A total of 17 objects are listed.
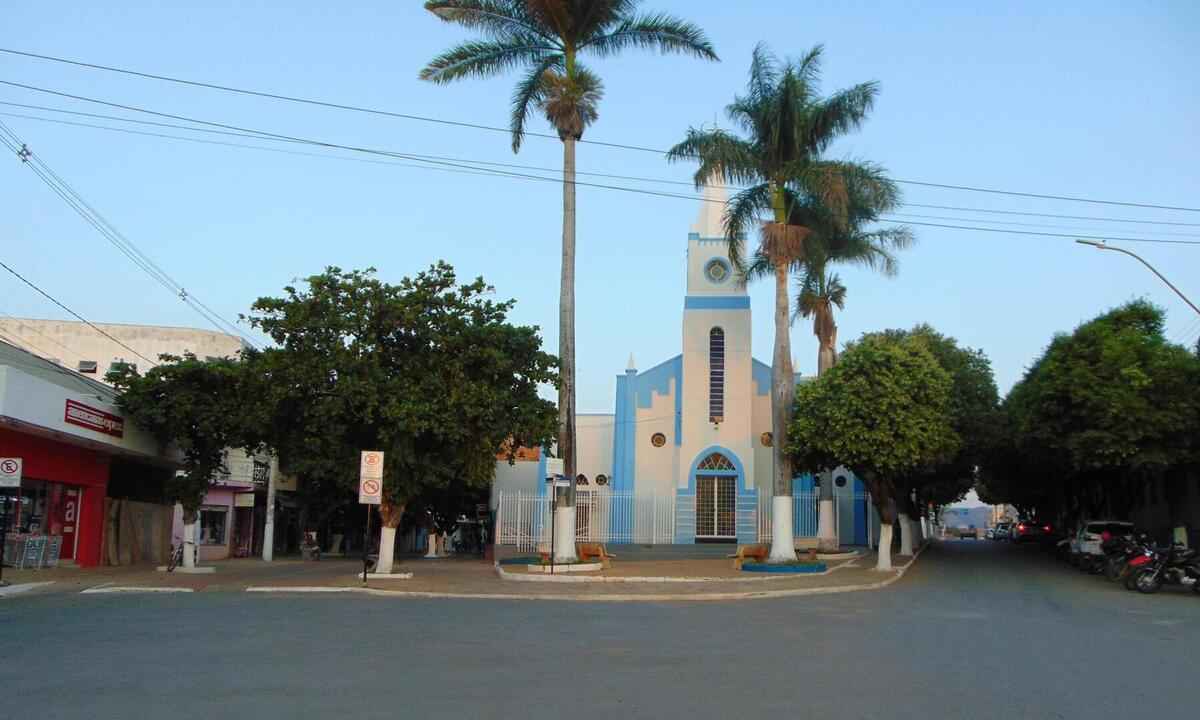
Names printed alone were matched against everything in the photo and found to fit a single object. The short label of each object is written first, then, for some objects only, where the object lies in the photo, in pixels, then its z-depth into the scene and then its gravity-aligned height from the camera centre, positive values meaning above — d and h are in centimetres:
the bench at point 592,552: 2772 -105
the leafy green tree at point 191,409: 2623 +235
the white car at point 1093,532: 2983 -26
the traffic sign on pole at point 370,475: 2117 +65
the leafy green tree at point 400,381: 2317 +282
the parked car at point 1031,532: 5495 -59
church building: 3750 +260
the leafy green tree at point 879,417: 2667 +255
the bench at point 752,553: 2764 -98
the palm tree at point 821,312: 3481 +670
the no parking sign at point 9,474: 1988 +50
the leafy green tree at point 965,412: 3441 +346
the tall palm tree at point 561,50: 2659 +1188
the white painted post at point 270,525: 3775 -69
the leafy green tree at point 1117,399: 2530 +304
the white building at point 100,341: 4391 +672
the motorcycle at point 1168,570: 2125 -92
